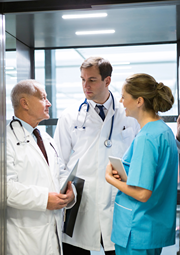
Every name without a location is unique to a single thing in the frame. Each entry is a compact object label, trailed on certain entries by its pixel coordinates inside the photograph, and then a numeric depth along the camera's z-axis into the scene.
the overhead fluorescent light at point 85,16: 1.91
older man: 1.64
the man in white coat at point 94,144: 1.98
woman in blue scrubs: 1.49
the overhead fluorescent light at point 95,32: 2.28
